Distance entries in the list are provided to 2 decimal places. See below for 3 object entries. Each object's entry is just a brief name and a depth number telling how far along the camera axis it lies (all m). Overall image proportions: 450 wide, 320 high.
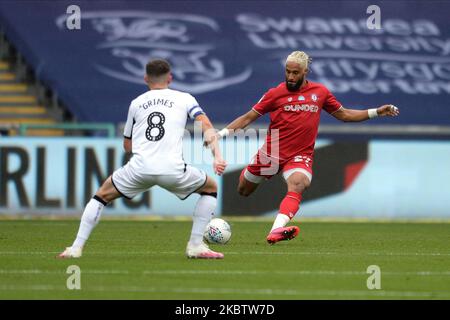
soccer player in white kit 10.13
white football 12.58
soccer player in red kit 12.84
